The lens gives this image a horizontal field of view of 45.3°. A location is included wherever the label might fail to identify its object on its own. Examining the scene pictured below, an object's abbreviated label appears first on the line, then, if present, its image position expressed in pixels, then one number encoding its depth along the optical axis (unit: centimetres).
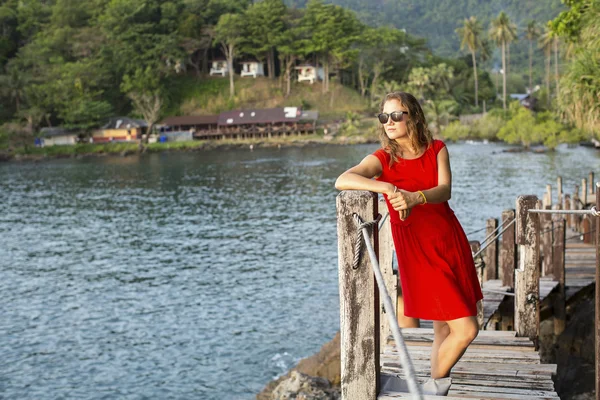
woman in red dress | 464
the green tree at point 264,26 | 10669
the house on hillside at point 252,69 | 11162
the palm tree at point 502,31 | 9419
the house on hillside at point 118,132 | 9150
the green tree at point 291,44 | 10583
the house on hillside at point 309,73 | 10894
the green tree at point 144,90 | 9756
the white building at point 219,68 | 11294
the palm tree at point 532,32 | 10259
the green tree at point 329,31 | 10531
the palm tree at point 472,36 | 10069
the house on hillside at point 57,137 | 8769
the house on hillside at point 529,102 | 9008
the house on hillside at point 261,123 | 9456
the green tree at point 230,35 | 10456
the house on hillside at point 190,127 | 9419
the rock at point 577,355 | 898
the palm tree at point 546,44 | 9038
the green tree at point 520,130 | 6881
